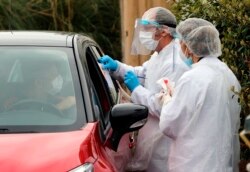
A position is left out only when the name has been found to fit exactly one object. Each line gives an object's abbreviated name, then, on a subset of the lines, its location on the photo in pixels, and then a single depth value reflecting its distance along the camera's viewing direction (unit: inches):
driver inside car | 302.0
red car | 259.9
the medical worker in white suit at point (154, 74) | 379.2
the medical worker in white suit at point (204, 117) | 331.5
